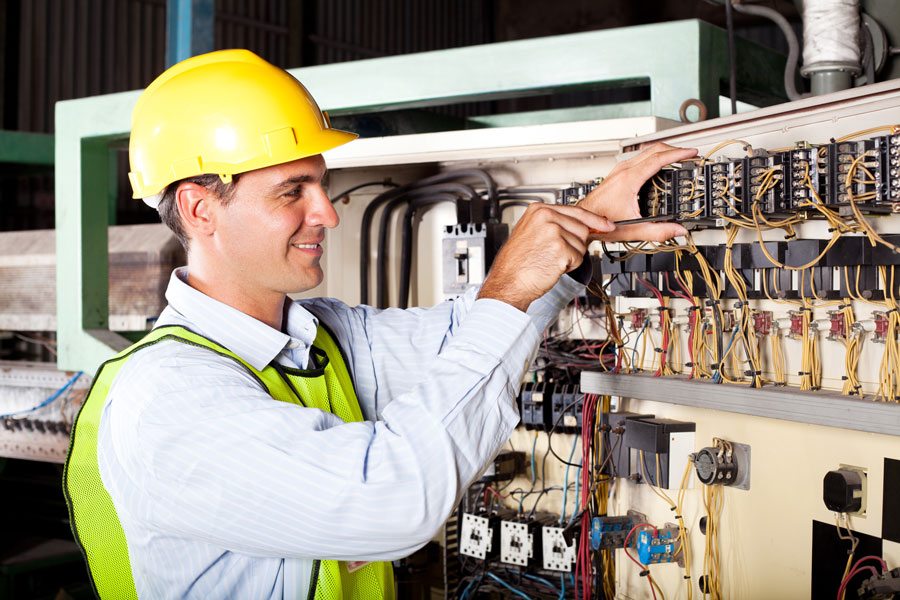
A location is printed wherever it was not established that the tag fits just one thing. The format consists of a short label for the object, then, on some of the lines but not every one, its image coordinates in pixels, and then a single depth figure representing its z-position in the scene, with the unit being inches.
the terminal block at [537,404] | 83.6
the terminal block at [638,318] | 65.1
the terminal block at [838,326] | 52.5
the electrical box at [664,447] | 60.7
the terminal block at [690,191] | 54.2
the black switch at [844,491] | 51.1
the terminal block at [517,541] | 84.4
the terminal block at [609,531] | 64.4
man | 39.5
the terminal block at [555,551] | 82.8
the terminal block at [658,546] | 62.6
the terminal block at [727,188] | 52.4
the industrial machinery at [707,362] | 50.5
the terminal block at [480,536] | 86.7
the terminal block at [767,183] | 50.7
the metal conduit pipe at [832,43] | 64.1
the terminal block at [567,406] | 81.8
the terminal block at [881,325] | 50.4
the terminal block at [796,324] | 54.5
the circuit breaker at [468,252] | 85.5
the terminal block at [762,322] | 57.0
